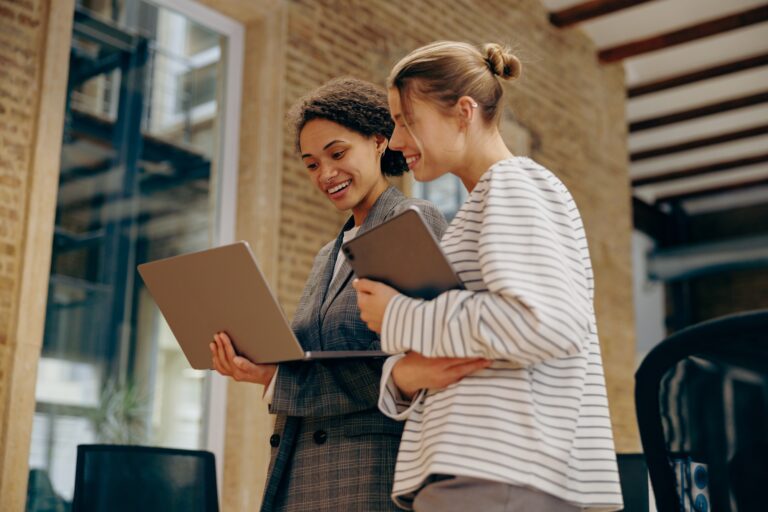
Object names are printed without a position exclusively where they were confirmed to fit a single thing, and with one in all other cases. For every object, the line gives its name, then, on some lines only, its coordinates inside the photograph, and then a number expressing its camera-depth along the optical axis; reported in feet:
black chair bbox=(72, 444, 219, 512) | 8.96
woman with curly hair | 5.83
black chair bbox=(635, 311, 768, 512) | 3.55
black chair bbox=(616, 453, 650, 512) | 8.77
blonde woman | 4.50
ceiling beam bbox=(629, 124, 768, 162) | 31.84
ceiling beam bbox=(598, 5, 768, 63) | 24.09
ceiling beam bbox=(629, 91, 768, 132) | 29.25
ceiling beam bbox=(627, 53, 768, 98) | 26.89
